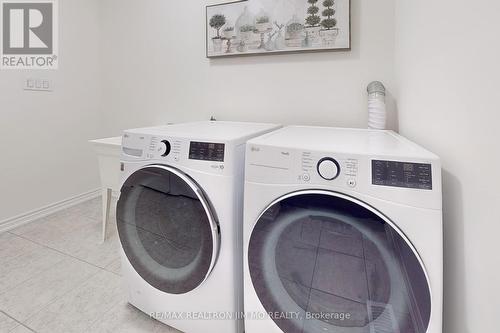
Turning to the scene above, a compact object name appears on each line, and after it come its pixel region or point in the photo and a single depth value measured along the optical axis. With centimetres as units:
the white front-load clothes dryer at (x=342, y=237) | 69
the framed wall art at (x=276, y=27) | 151
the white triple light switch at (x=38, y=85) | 207
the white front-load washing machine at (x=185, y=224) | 95
